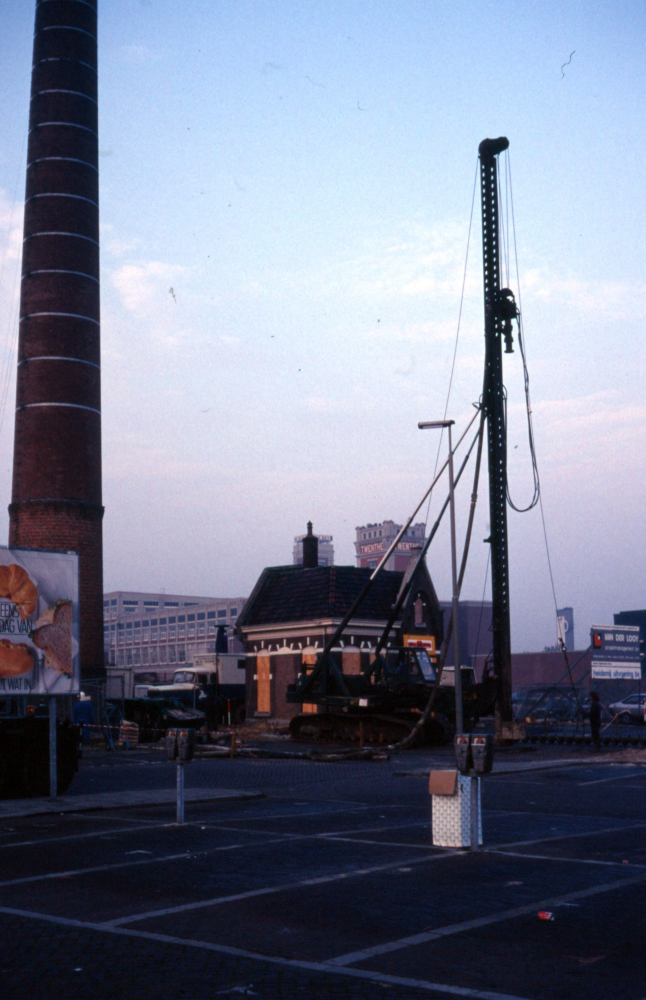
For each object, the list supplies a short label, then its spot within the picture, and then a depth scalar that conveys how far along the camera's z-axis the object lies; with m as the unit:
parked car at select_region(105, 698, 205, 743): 37.00
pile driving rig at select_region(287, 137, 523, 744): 28.64
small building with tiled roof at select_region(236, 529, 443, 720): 44.47
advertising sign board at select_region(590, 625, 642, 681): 33.72
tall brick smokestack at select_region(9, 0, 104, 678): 39.56
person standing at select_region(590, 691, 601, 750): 28.25
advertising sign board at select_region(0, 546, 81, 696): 16.73
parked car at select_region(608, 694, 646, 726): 48.50
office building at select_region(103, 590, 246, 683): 134.62
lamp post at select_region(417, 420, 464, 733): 23.94
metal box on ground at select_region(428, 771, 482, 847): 11.10
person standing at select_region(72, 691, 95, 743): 28.64
